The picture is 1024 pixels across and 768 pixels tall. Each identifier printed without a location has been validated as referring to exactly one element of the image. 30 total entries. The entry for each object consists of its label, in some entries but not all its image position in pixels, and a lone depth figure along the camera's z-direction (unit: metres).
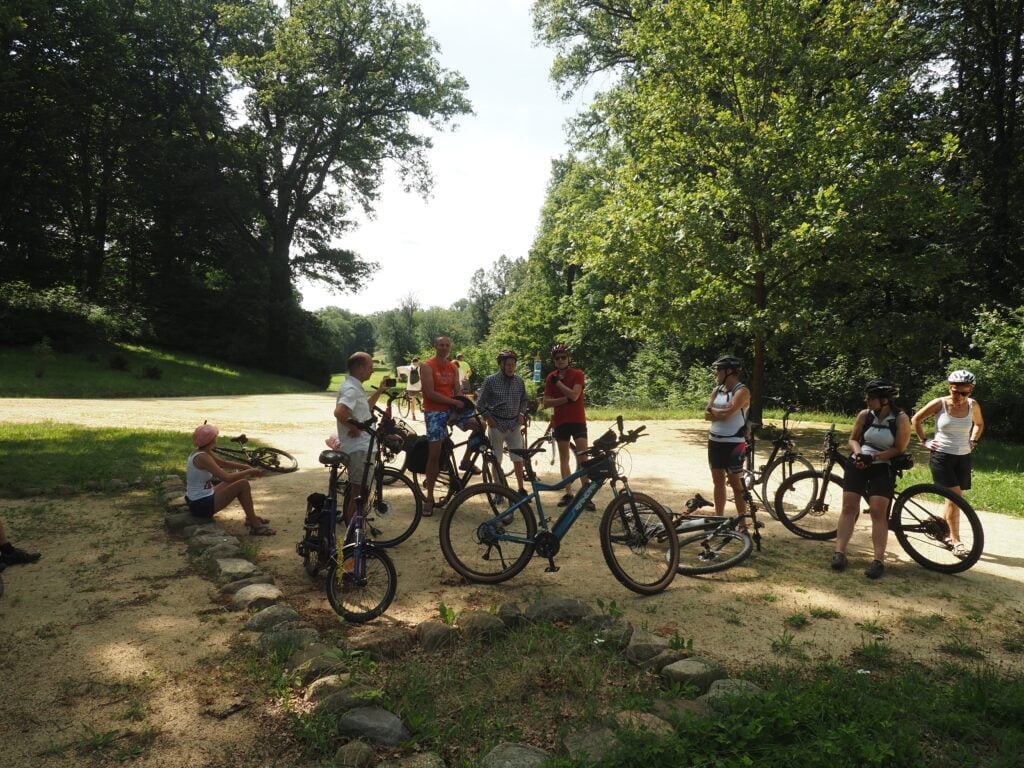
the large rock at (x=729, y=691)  3.28
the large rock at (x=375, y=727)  3.04
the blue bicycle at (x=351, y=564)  4.52
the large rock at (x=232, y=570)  5.09
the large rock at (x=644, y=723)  3.04
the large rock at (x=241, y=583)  4.86
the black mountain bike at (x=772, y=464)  6.97
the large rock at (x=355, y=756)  2.85
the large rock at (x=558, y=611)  4.48
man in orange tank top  6.98
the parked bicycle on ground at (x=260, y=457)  9.39
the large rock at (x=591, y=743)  2.86
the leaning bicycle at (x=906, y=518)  5.68
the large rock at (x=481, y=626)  4.17
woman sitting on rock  6.35
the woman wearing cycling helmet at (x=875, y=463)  5.55
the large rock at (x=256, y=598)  4.59
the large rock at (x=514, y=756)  2.82
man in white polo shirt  5.54
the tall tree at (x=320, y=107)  30.66
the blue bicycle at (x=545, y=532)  5.12
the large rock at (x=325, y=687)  3.35
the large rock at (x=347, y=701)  3.21
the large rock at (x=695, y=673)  3.55
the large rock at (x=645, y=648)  3.90
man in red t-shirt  7.52
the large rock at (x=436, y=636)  4.06
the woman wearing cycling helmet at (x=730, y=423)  6.22
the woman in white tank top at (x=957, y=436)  6.32
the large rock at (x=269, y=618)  4.22
